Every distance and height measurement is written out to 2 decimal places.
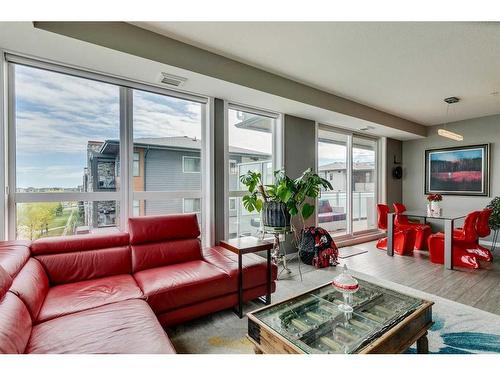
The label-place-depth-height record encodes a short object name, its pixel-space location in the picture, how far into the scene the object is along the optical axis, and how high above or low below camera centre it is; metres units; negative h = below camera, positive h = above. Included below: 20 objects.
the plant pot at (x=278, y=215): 3.18 -0.41
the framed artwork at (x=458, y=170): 4.80 +0.28
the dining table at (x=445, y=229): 3.45 -0.69
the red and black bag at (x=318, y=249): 3.66 -0.99
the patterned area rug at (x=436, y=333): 1.79 -1.19
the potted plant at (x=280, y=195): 3.15 -0.15
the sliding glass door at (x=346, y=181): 4.84 +0.06
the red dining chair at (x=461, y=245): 3.45 -0.92
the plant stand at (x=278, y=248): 3.18 -0.91
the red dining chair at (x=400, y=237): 4.23 -0.92
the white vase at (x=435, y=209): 3.87 -0.40
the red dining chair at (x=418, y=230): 4.46 -0.84
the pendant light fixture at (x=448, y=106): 3.56 +1.32
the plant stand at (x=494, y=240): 4.51 -1.05
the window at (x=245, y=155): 3.59 +0.44
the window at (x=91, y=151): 2.32 +0.36
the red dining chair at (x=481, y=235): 3.49 -0.80
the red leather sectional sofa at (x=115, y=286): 1.27 -0.80
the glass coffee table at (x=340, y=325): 1.29 -0.84
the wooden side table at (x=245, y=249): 2.25 -0.62
